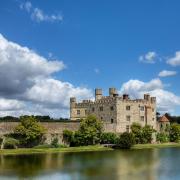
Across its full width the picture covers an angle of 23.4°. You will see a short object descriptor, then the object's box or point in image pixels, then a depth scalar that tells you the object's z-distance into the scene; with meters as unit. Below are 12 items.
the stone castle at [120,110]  70.06
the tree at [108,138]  64.06
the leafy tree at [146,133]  69.19
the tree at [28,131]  56.22
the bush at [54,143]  58.46
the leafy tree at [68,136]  61.40
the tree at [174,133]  74.44
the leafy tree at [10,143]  55.47
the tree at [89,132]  61.22
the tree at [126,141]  59.66
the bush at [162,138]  72.70
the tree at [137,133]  68.38
